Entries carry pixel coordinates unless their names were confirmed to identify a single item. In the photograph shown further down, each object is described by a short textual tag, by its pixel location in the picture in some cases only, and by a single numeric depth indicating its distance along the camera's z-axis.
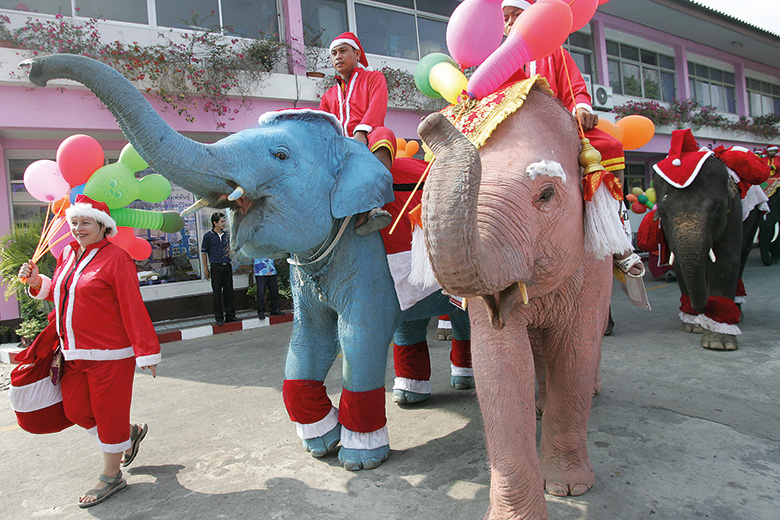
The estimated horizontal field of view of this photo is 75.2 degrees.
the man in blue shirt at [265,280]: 8.02
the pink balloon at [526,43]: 1.92
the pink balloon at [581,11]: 2.32
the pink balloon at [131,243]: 3.21
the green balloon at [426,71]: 2.81
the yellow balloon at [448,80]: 2.47
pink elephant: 1.46
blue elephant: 2.02
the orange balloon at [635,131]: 2.92
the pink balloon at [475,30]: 2.21
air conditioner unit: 13.38
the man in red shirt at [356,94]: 3.18
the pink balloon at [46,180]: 3.47
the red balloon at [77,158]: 3.05
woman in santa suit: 2.66
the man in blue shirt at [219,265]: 7.80
